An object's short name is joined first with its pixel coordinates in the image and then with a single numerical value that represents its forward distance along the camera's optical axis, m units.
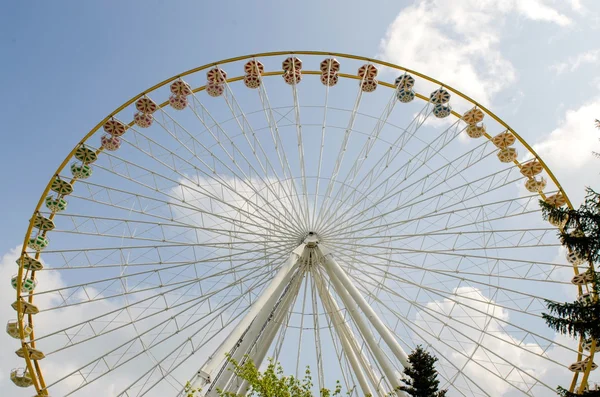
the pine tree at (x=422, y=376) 18.19
